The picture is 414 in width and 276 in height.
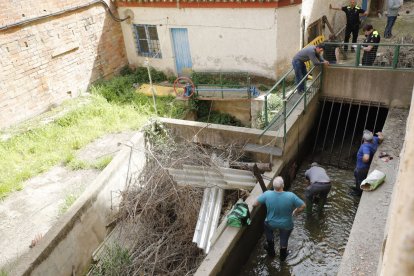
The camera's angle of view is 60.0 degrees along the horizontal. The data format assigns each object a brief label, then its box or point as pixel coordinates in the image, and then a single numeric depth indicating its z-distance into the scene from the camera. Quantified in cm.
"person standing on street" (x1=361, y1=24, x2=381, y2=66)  1018
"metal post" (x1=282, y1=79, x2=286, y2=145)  848
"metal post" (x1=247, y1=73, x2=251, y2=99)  1153
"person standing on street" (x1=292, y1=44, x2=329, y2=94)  995
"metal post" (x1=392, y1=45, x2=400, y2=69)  921
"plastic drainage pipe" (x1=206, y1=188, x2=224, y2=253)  761
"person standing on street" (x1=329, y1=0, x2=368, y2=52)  1279
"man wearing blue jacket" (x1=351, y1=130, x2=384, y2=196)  788
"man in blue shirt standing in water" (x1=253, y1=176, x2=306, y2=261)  638
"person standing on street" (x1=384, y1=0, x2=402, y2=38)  1323
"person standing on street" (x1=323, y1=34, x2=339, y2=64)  1058
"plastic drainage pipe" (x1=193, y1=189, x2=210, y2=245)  756
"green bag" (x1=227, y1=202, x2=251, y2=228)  680
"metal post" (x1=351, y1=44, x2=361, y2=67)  939
